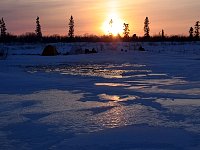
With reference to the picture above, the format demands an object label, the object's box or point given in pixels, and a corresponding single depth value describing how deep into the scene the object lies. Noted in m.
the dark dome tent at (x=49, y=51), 35.18
